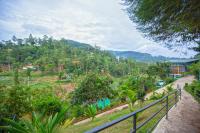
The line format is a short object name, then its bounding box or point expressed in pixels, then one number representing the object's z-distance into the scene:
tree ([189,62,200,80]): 14.40
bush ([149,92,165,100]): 8.25
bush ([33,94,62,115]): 7.58
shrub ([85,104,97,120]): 7.90
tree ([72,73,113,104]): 11.69
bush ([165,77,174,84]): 17.38
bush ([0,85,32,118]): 5.85
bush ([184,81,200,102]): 6.17
